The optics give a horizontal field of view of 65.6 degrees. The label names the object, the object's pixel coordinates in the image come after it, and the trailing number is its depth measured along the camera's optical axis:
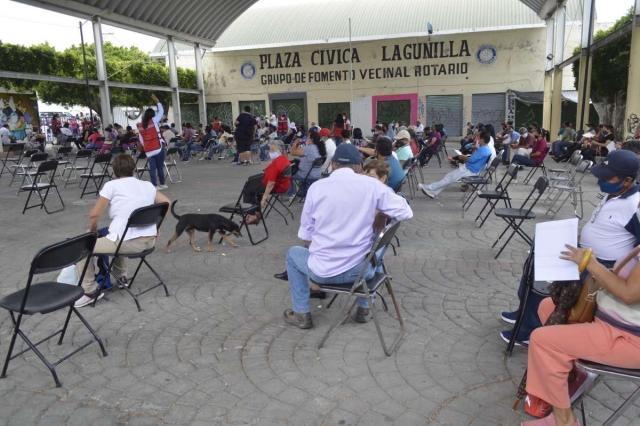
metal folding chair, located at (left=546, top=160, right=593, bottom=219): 7.68
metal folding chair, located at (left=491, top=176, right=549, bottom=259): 5.57
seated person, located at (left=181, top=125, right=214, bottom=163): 17.11
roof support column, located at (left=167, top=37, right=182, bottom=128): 24.35
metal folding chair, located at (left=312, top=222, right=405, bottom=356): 3.28
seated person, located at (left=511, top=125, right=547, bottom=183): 10.84
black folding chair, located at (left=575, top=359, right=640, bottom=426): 2.26
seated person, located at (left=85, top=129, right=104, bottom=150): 15.88
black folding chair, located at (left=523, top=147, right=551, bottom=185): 10.85
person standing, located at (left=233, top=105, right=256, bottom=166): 14.52
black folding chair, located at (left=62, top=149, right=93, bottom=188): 11.13
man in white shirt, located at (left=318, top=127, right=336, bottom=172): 9.20
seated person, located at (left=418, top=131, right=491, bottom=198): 8.94
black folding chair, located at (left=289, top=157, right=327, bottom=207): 8.40
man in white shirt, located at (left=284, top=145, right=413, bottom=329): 3.42
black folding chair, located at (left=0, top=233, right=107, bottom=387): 3.04
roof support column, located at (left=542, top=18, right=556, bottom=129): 24.42
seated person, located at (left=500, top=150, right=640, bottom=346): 2.92
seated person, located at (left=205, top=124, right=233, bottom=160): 16.91
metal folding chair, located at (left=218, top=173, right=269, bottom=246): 6.44
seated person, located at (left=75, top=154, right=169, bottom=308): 4.27
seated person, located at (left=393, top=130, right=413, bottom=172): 8.75
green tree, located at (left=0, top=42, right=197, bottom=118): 20.66
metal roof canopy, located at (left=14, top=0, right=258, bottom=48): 17.59
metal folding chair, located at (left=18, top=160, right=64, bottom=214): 8.27
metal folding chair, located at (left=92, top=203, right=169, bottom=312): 4.11
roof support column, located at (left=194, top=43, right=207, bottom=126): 27.19
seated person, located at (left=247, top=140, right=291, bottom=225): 6.86
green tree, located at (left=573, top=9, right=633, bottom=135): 20.00
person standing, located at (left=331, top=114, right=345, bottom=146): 13.04
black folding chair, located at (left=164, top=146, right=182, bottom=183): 11.82
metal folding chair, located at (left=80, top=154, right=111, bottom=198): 9.62
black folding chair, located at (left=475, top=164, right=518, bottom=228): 6.86
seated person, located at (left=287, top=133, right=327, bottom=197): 8.47
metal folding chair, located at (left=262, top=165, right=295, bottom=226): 7.05
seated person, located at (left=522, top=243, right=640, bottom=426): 2.26
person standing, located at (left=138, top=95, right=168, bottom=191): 9.74
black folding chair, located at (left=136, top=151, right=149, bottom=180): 10.48
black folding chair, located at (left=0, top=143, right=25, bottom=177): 13.03
